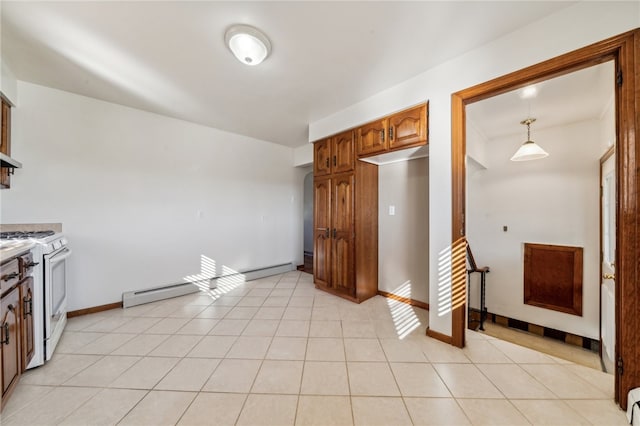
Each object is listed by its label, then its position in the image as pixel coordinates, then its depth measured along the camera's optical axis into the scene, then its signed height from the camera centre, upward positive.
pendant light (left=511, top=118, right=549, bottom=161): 2.64 +0.72
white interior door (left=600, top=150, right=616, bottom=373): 2.55 -0.57
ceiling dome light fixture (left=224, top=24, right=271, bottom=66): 1.67 +1.32
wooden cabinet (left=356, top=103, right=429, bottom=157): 2.28 +0.90
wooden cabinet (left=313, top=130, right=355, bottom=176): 3.02 +0.84
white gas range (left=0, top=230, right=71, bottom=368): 1.70 -0.62
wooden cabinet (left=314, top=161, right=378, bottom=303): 3.01 -0.27
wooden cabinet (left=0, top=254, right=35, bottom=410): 1.32 -0.72
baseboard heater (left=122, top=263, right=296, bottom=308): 2.85 -1.07
